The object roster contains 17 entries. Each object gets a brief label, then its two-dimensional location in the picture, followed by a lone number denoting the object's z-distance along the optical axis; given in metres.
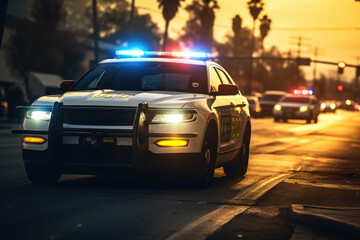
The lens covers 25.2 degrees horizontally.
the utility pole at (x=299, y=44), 126.00
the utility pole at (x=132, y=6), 46.14
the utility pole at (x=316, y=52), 154.82
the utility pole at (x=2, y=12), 24.02
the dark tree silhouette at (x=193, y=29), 126.06
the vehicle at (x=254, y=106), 56.38
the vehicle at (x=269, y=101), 60.53
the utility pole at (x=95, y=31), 40.69
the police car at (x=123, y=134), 9.48
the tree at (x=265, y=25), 92.88
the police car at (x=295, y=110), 49.03
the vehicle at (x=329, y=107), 104.18
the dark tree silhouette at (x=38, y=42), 63.97
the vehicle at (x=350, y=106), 142.88
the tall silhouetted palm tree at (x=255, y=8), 86.56
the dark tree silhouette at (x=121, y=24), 113.56
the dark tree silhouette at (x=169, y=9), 64.88
